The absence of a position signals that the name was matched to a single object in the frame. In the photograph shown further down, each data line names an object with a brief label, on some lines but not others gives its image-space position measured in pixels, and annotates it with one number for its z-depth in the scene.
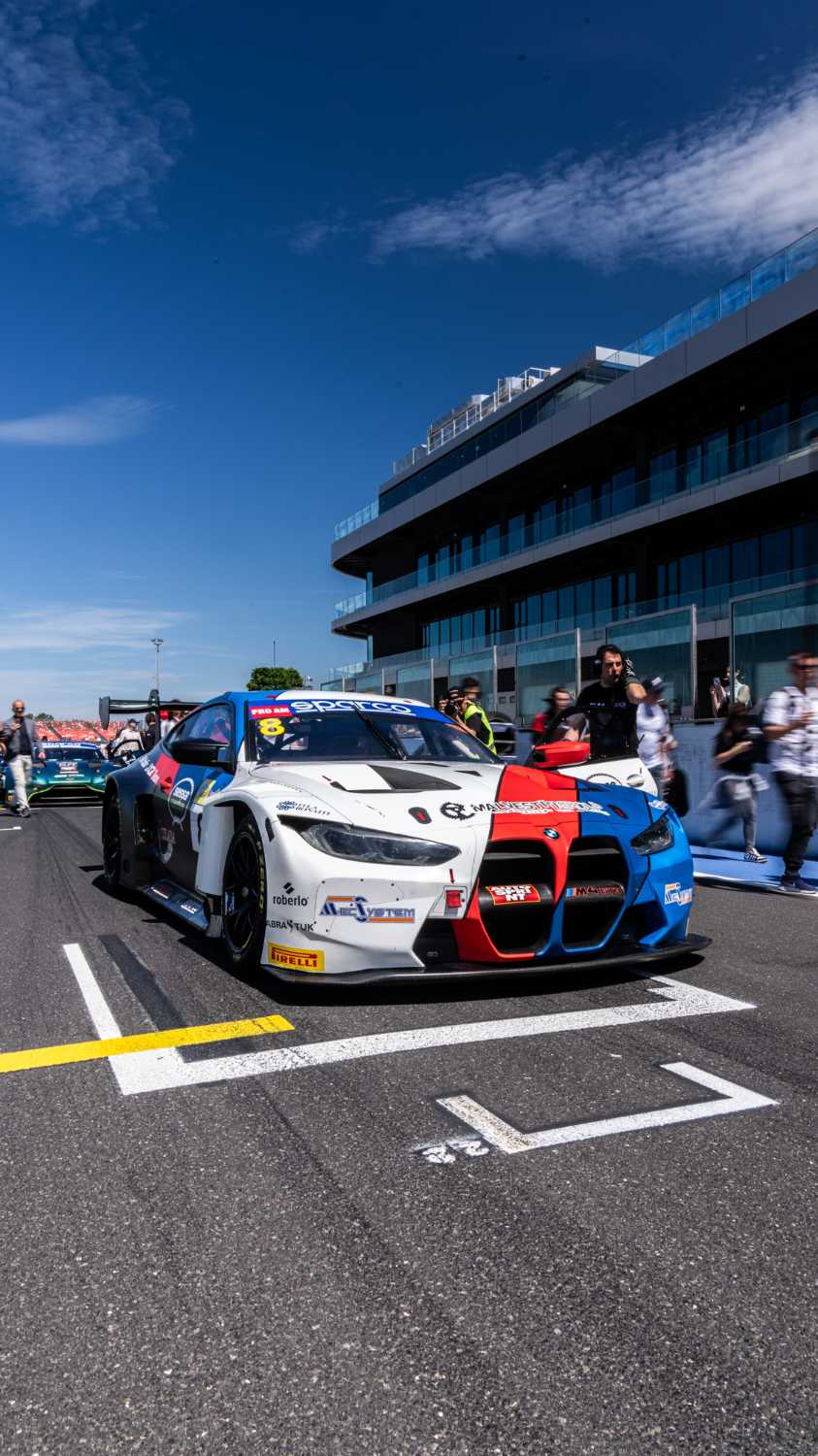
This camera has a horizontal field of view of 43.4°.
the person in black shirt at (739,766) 8.20
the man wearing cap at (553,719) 7.23
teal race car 16.88
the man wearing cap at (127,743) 17.19
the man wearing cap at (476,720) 10.42
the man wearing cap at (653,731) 7.72
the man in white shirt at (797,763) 7.41
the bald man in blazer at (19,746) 15.02
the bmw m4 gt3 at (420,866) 3.96
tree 82.97
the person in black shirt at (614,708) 7.54
